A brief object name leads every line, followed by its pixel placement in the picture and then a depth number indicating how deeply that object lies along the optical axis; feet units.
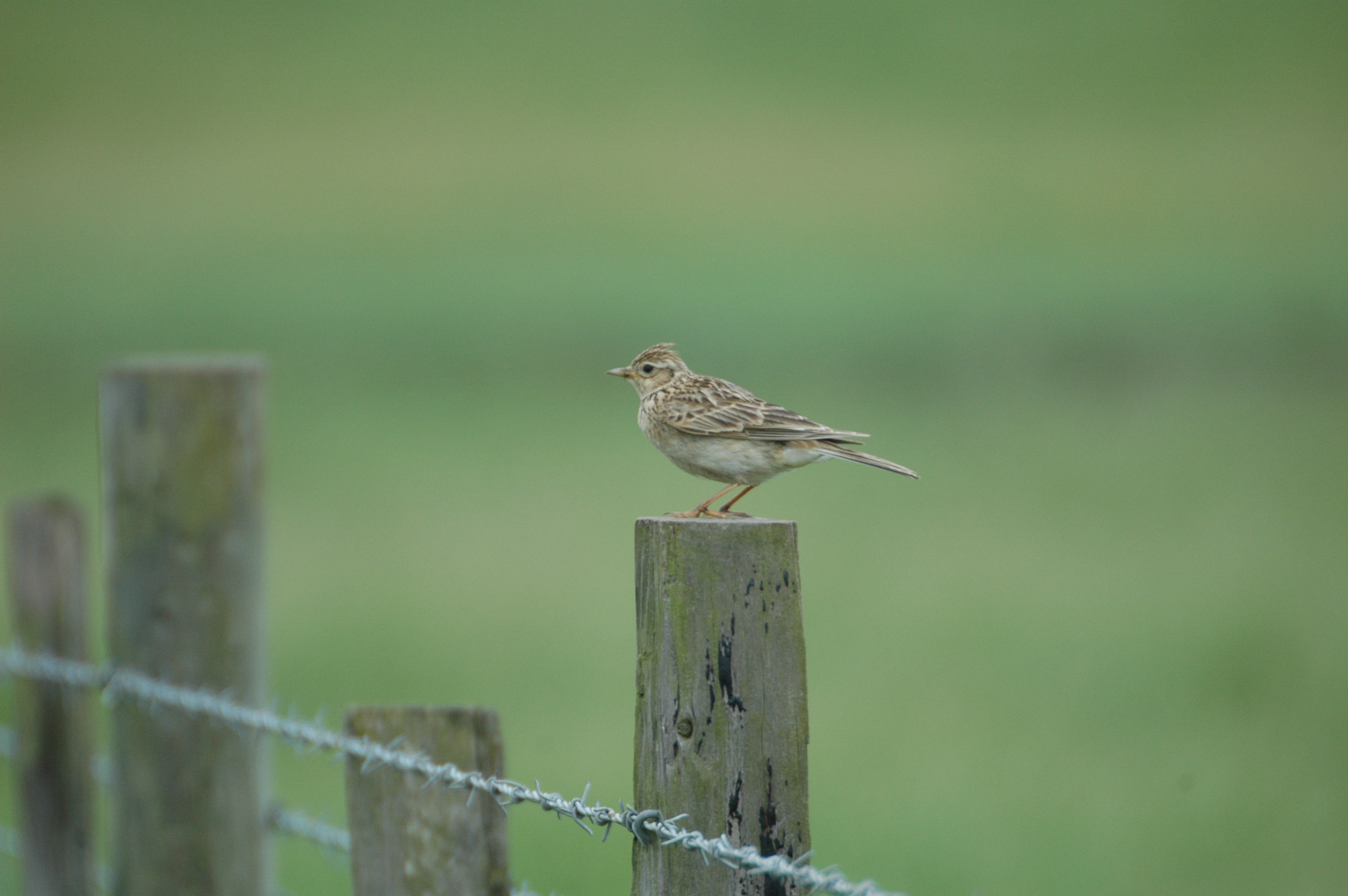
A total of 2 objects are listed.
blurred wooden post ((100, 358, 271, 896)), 27.37
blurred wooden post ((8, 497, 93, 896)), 31.09
